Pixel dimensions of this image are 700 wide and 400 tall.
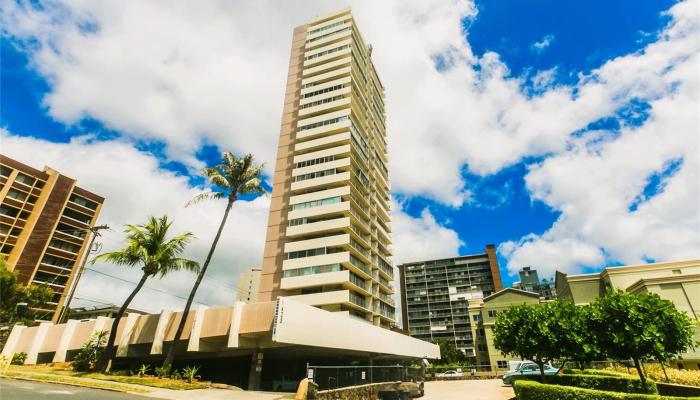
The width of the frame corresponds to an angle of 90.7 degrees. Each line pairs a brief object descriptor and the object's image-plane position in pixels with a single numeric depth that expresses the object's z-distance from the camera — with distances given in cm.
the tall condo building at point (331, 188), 4584
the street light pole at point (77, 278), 3473
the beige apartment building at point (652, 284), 3841
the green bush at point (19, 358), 3419
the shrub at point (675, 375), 2512
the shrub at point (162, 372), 2517
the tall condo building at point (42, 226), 6131
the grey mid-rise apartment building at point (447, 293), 10987
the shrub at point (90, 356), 2770
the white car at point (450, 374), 5298
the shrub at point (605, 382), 2236
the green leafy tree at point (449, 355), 8044
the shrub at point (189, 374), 2478
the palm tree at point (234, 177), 3297
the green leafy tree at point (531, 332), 2416
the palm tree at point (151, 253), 2830
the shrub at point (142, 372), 2508
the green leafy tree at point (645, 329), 1819
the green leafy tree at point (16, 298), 4138
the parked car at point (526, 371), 3495
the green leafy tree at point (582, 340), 2162
